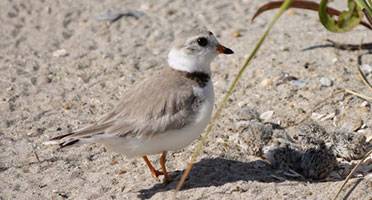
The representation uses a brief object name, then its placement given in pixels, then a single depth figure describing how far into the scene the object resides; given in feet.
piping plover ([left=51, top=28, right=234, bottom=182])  27.94
